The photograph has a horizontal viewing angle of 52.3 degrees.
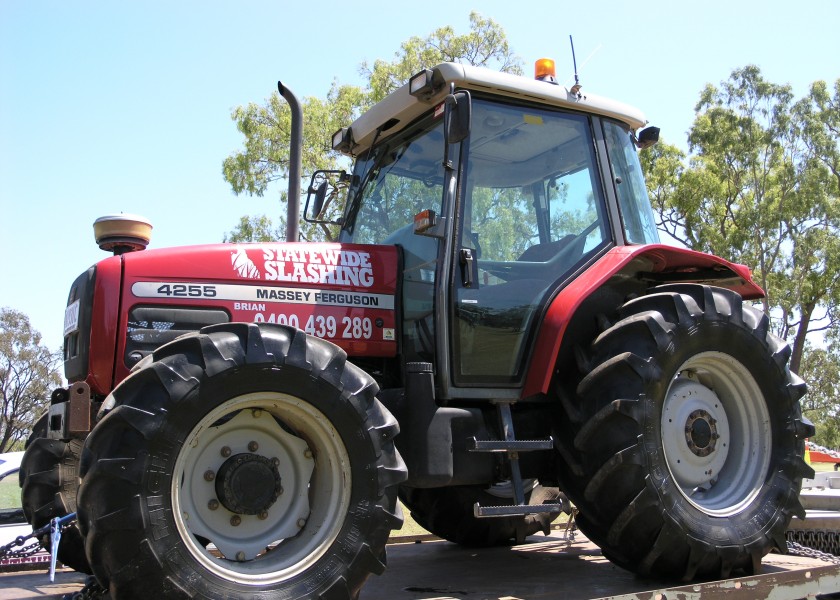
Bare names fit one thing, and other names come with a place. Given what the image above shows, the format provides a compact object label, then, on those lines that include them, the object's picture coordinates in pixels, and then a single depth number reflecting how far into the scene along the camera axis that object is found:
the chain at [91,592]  3.67
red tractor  3.54
